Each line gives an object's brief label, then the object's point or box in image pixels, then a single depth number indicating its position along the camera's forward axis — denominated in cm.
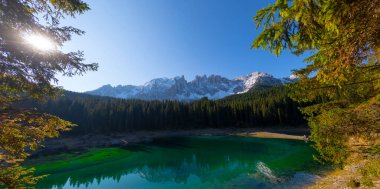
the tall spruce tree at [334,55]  457
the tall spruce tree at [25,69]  622
